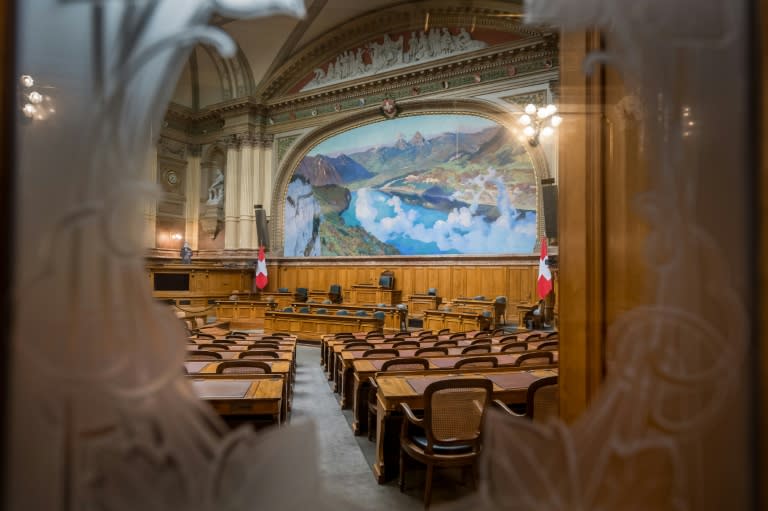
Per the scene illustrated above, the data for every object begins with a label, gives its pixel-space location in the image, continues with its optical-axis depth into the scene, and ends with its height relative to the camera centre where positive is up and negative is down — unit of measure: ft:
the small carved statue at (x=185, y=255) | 50.24 +0.47
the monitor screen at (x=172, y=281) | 43.04 -2.30
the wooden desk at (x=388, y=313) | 34.88 -4.35
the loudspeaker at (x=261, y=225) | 50.52 +4.05
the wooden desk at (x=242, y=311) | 40.16 -4.96
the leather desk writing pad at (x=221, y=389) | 8.25 -2.69
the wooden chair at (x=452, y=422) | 8.47 -3.31
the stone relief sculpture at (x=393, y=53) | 44.60 +22.78
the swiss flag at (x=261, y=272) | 41.24 -1.25
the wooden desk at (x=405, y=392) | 9.25 -3.03
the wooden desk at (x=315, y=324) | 31.91 -5.01
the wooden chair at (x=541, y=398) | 8.28 -2.72
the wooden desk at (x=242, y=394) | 8.01 -2.72
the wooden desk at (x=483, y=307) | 36.96 -4.11
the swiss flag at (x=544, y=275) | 28.76 -1.00
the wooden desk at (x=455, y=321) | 33.27 -4.89
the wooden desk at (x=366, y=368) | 12.41 -3.23
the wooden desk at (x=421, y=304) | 41.32 -4.25
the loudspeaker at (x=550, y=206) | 34.53 +4.45
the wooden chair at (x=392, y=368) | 11.90 -3.08
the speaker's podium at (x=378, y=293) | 44.11 -3.51
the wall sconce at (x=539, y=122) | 31.30 +10.71
